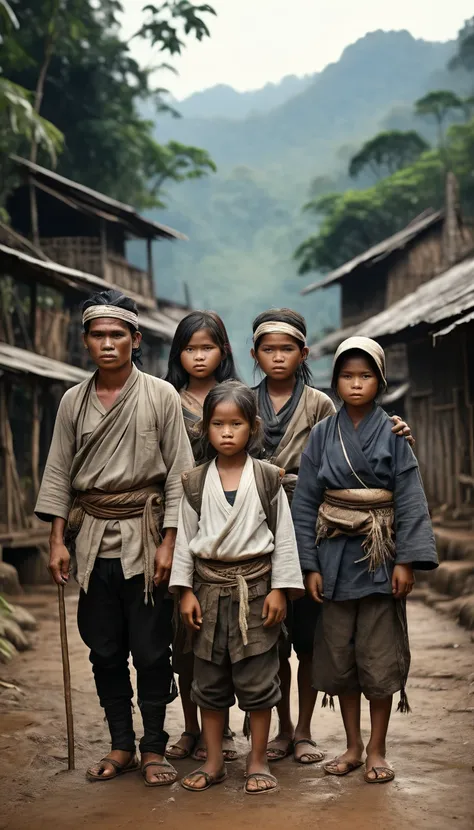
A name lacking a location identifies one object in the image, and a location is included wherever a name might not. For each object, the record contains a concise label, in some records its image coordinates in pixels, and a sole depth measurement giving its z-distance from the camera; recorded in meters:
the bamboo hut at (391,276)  22.58
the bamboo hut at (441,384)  12.21
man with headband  3.85
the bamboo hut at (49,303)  11.63
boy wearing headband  4.14
